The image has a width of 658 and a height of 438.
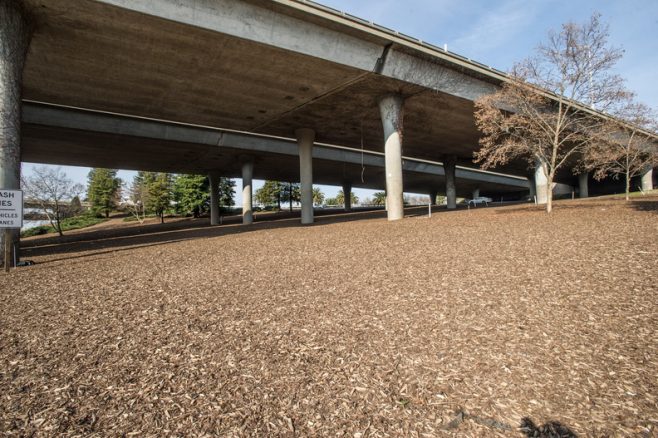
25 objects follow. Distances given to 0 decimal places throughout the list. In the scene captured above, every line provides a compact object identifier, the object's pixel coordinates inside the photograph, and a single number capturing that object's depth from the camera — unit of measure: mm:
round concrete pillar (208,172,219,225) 43128
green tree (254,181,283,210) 84500
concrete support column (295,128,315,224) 27958
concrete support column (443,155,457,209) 40500
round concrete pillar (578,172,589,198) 58406
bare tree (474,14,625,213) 16562
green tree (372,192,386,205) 153688
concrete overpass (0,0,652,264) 13344
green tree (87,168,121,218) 75625
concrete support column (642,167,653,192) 46600
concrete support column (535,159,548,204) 31798
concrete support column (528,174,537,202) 66500
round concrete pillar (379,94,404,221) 21547
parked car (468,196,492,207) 58062
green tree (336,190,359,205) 159375
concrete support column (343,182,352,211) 64062
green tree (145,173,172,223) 63031
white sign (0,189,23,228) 9742
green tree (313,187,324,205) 131750
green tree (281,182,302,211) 84938
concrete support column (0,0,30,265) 11195
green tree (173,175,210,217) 62500
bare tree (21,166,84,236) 38312
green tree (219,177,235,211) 68500
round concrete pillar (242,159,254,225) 37062
